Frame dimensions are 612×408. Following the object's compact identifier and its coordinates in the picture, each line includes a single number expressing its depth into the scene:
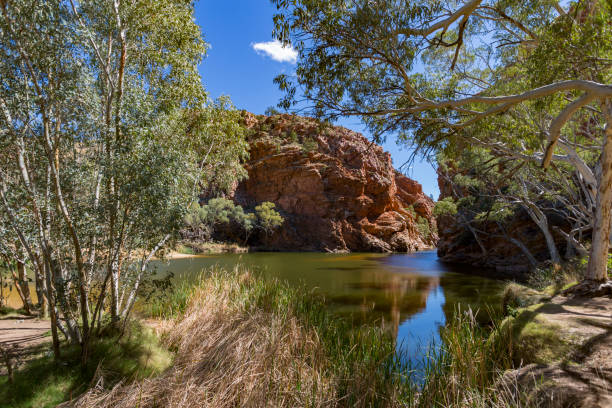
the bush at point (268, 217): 34.62
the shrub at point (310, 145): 38.97
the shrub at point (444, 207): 17.47
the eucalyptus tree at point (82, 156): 3.30
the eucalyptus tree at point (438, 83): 4.68
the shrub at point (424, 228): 51.66
